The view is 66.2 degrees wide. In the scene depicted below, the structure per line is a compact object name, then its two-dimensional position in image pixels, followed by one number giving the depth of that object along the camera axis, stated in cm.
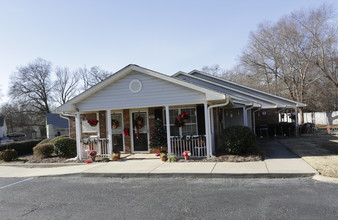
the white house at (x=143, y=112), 1017
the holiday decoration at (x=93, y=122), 1248
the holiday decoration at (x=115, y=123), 1249
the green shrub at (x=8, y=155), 1280
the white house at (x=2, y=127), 5034
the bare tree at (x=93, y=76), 5766
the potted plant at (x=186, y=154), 988
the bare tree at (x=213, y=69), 5019
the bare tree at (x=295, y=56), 2875
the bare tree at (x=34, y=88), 4800
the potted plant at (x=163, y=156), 1002
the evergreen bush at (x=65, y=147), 1241
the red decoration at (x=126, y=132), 1223
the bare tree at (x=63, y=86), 5466
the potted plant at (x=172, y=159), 993
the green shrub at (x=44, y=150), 1262
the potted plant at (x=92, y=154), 1098
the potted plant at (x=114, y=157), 1080
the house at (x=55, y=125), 3762
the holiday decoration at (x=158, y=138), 1145
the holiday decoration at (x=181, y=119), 1095
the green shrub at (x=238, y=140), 1002
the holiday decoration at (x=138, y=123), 1202
